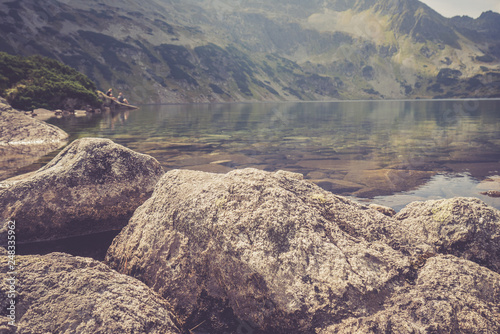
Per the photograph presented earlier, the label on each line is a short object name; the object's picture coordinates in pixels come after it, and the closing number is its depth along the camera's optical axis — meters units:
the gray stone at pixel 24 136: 18.09
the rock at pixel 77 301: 3.22
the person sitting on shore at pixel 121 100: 76.44
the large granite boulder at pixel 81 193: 6.93
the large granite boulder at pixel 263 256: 3.60
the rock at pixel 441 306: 3.32
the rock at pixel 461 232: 4.63
